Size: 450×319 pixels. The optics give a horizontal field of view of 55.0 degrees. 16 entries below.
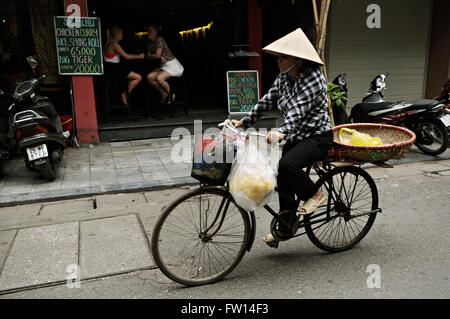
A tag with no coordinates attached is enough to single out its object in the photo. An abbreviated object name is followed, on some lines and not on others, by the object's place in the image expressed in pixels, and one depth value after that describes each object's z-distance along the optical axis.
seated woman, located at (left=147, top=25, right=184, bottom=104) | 8.53
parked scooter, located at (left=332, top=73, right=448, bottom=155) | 7.09
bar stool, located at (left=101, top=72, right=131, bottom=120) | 8.38
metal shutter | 9.75
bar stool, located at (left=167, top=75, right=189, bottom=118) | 8.83
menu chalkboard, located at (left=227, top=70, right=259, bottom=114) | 8.79
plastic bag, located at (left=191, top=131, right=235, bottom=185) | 3.08
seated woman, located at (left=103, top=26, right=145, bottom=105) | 8.22
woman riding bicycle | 3.33
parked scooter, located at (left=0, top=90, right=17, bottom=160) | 5.88
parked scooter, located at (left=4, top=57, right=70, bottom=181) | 5.73
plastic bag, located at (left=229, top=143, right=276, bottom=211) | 3.05
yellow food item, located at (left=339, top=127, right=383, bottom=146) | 3.65
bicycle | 3.30
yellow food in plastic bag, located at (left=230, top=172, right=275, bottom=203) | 3.05
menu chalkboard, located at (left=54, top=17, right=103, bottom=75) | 7.45
